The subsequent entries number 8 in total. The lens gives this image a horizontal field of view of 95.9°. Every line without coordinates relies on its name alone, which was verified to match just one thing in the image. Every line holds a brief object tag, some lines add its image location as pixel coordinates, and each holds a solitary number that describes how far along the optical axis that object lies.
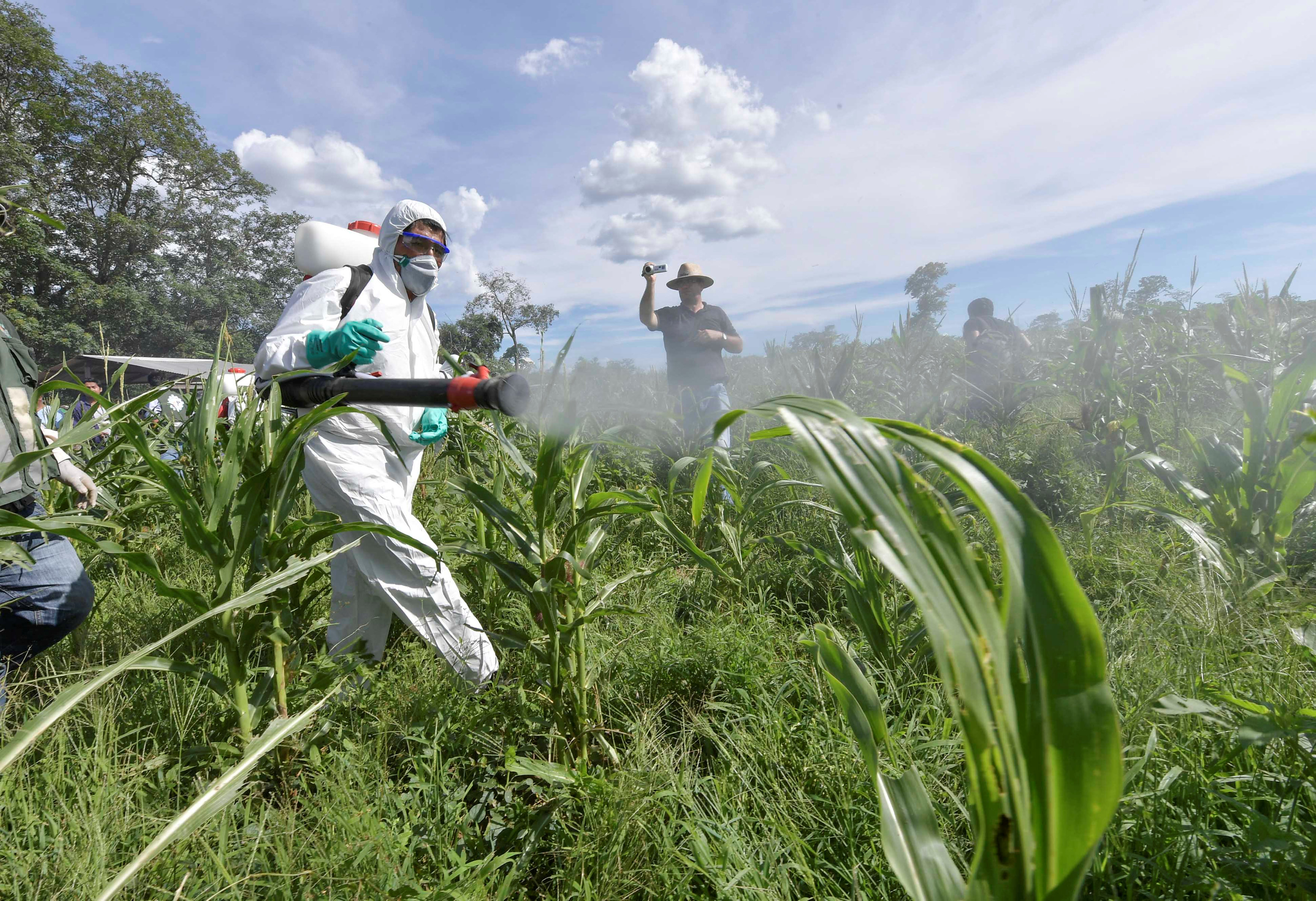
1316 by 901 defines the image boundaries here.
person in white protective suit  2.06
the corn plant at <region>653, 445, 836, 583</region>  1.47
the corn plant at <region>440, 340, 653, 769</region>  1.49
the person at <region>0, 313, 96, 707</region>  1.73
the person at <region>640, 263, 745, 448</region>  4.45
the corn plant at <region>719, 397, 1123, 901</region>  0.47
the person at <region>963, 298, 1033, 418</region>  5.30
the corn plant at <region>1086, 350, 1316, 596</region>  2.01
